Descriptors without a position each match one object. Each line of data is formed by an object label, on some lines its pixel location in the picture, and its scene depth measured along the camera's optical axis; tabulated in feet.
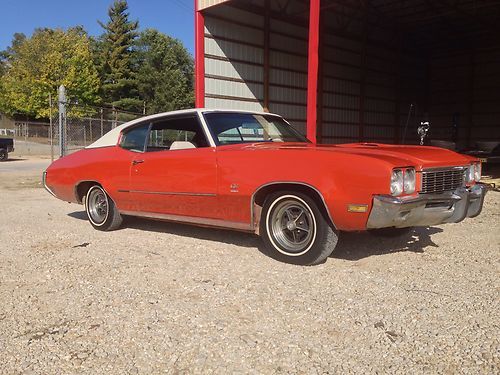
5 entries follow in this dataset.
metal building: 48.96
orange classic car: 12.11
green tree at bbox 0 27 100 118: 137.69
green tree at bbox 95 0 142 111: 171.42
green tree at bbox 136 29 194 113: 177.04
